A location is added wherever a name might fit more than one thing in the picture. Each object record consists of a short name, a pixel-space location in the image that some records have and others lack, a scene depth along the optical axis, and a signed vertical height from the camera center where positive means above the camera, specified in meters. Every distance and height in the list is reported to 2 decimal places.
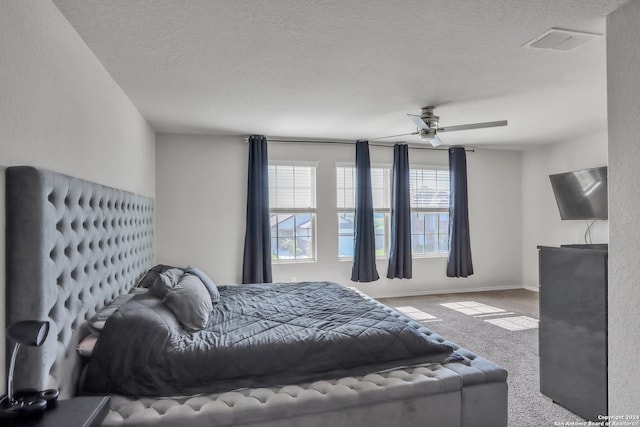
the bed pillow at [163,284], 2.59 -0.48
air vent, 2.21 +1.13
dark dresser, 2.22 -0.73
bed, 1.48 -0.87
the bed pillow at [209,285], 3.15 -0.59
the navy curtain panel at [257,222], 5.02 -0.04
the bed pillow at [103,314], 2.00 -0.57
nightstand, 1.23 -0.70
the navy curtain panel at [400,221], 5.64 -0.03
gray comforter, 1.87 -0.73
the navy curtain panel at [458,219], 5.93 -0.01
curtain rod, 5.28 +1.17
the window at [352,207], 5.66 +0.19
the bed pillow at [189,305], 2.38 -0.58
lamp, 1.19 -0.58
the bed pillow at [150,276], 3.20 -0.52
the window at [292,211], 5.40 +0.12
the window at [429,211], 6.06 +0.13
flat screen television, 4.73 +0.35
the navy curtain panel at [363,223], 5.47 -0.06
